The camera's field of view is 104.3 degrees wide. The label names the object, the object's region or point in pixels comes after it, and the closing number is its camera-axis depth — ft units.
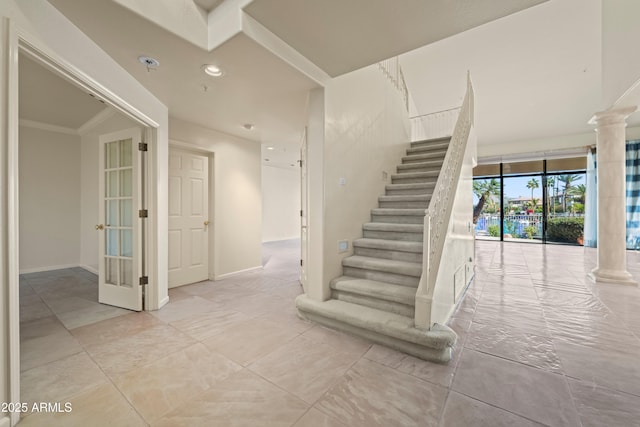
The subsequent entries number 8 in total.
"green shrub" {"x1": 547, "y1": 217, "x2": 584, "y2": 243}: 25.03
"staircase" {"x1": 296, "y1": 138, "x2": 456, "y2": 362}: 6.54
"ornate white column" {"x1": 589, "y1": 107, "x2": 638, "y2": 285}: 12.41
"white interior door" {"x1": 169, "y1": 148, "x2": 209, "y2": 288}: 12.21
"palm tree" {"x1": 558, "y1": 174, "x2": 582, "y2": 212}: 25.12
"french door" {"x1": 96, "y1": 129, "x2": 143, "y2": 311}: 9.42
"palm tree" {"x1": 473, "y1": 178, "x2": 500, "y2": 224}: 28.91
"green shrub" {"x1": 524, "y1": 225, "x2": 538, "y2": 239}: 27.16
